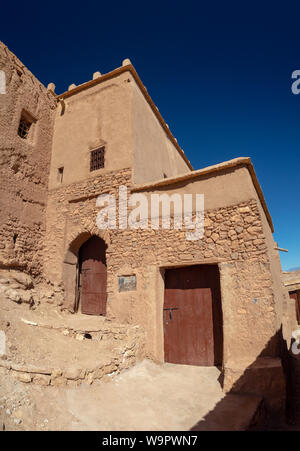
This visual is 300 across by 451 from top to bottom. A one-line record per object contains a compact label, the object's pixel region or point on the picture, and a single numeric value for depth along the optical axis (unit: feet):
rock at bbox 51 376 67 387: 13.64
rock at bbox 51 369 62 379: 13.74
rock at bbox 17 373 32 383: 12.95
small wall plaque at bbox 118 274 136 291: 22.93
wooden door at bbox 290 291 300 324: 55.72
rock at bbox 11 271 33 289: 25.34
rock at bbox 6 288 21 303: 22.41
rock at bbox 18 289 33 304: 23.38
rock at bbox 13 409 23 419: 10.80
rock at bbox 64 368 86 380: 14.14
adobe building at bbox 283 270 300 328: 51.16
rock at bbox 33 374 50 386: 13.29
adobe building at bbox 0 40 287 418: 18.35
